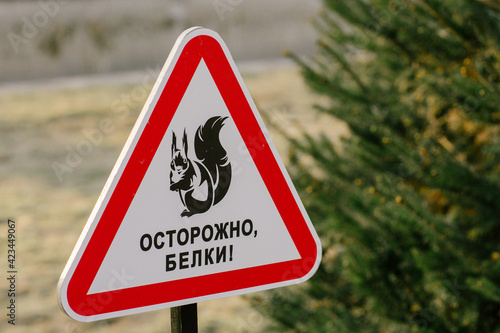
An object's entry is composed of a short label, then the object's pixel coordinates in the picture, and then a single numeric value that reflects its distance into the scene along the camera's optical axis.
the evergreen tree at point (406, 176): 6.69
